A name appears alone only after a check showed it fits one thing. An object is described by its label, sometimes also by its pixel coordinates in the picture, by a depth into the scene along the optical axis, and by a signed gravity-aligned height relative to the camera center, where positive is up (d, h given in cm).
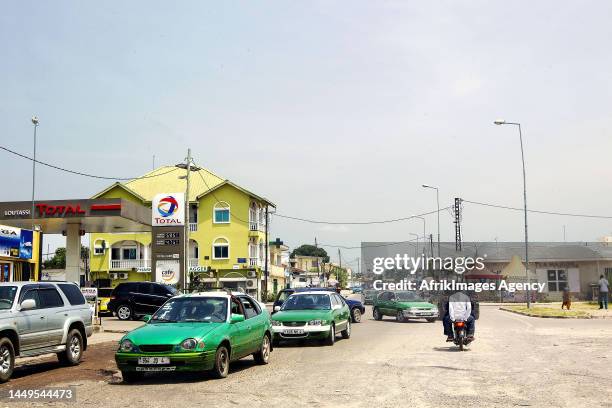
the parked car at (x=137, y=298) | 3197 -123
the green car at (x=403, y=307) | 3006 -172
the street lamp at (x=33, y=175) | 4277 +620
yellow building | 6738 +277
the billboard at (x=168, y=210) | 3806 +348
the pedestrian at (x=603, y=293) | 3672 -145
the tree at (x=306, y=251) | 18112 +506
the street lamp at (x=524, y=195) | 3930 +429
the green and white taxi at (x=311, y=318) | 1786 -130
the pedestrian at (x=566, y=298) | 3672 -168
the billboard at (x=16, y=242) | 2631 +125
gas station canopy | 3466 +315
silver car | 1189 -94
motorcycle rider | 1653 -107
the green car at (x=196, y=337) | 1089 -112
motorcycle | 1623 -157
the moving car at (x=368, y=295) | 5158 -202
